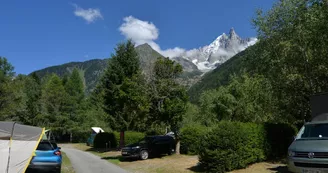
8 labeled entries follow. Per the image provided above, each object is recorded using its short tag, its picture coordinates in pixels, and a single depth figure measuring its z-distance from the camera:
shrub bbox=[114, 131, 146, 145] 32.66
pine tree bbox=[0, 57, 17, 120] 42.19
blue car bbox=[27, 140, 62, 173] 13.31
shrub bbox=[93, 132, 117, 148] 36.41
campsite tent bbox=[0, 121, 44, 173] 10.31
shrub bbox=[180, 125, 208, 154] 22.98
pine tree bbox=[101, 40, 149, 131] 26.91
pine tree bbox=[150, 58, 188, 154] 22.16
